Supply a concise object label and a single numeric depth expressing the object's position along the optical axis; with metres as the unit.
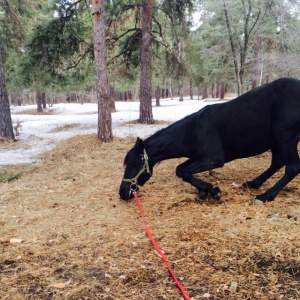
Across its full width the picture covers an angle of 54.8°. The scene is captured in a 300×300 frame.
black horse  4.34
